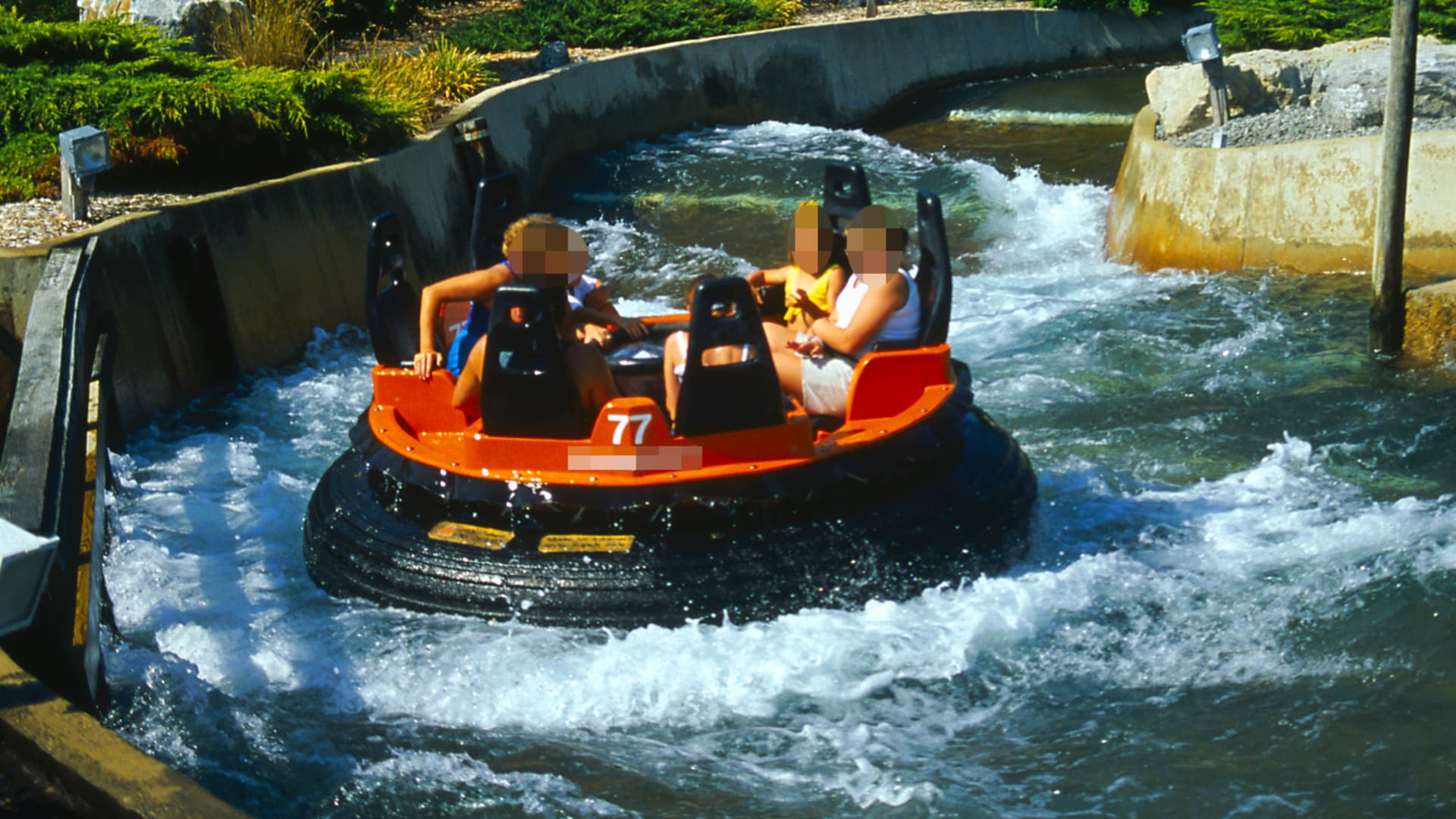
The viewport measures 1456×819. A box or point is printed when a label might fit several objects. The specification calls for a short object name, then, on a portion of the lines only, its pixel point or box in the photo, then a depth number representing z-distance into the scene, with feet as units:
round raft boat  32.94
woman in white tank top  35.94
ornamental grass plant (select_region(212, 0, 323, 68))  72.69
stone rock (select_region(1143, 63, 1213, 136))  72.28
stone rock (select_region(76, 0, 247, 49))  76.07
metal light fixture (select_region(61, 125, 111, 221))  48.80
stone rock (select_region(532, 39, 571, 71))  102.68
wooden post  50.39
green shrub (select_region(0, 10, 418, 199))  59.06
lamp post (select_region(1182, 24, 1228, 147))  66.69
